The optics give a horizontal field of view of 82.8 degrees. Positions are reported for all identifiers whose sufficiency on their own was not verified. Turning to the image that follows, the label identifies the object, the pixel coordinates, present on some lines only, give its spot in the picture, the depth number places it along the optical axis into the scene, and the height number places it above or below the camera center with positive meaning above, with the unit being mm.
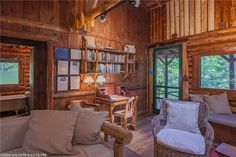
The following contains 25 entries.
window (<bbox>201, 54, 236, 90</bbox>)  3010 +155
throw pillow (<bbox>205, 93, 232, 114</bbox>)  2798 -534
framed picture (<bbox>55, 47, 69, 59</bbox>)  2943 +562
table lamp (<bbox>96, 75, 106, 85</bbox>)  3205 -27
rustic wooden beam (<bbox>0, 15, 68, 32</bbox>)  2462 +1100
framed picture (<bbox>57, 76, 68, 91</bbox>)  2987 -116
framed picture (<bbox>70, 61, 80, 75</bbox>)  3121 +237
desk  2907 -516
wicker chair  1672 -730
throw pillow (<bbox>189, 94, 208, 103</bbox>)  2807 -411
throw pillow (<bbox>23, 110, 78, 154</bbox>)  1328 -566
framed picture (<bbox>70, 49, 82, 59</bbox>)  3108 +569
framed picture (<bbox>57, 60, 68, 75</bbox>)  2977 +242
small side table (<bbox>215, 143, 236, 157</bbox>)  1429 -809
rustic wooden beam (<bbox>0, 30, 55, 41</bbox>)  2476 +839
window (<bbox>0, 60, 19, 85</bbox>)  4460 +196
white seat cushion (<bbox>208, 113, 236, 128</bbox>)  2374 -765
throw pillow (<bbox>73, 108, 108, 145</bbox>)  1483 -559
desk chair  2952 -804
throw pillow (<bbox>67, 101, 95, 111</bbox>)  1689 -386
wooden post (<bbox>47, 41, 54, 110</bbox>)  2877 +62
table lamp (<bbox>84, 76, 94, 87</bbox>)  3127 -50
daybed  1346 -655
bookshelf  3206 +437
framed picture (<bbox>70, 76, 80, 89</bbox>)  3127 -98
